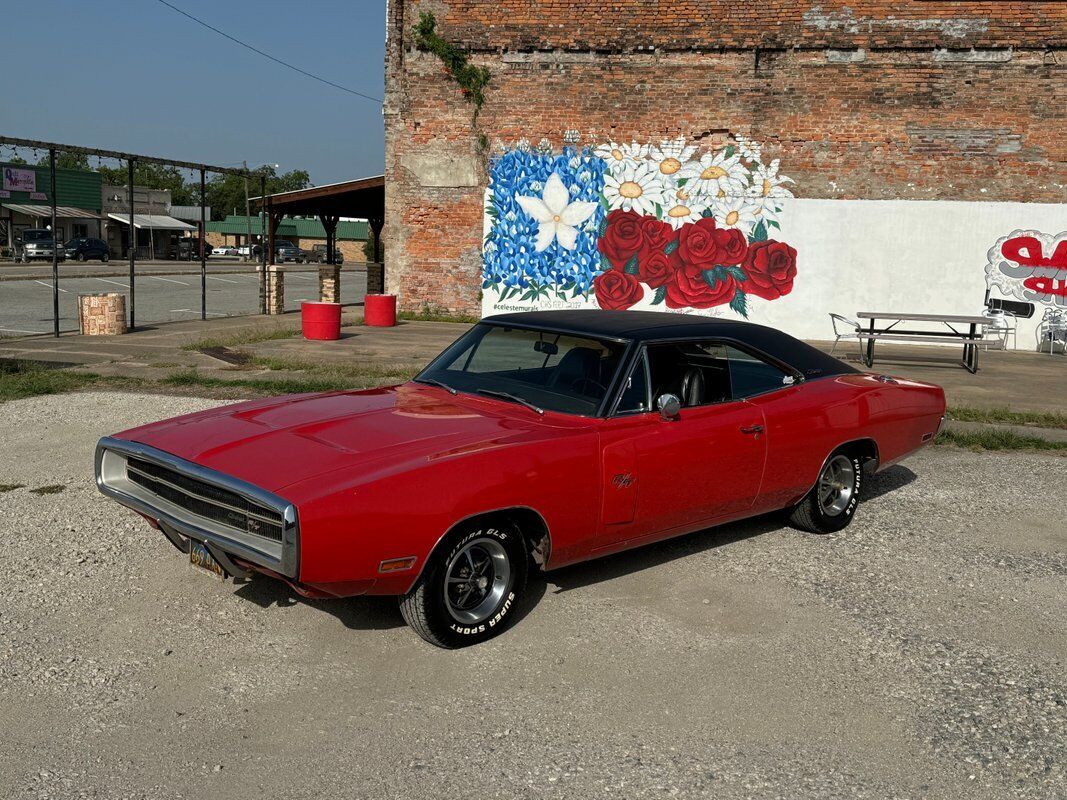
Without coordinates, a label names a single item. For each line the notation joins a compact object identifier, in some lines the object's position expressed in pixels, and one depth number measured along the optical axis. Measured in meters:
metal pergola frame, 14.84
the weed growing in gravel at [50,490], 6.62
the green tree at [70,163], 104.96
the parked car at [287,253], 70.64
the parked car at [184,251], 67.31
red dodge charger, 4.03
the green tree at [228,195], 111.88
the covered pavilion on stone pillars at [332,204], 24.06
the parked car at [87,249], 54.56
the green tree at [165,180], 106.94
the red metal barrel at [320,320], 15.95
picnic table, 14.44
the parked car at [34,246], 49.97
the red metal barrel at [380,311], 18.67
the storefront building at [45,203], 56.62
